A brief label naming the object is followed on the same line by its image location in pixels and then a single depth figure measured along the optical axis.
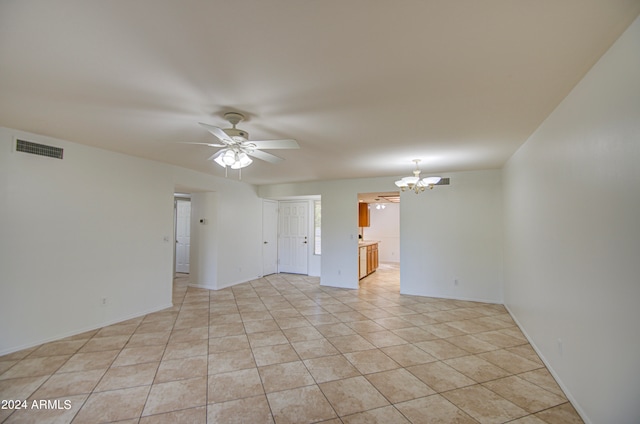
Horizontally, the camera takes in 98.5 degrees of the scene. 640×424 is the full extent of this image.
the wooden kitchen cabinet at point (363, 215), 8.25
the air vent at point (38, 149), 3.15
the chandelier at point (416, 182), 4.34
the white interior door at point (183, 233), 7.79
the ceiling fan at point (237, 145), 2.53
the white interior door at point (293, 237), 7.85
